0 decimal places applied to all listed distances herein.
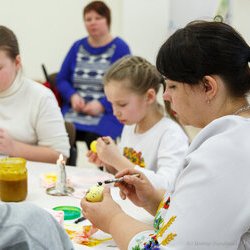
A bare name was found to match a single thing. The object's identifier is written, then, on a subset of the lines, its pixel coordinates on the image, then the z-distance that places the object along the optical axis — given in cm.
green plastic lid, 138
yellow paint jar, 149
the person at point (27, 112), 214
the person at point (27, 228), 70
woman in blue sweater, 343
